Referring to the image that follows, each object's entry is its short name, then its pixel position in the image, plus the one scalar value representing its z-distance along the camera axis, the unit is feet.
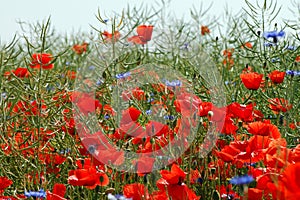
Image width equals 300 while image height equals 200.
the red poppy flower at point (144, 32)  13.50
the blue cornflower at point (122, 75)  12.11
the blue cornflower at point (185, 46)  17.96
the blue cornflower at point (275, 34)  12.84
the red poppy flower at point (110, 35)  11.96
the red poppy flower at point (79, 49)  23.33
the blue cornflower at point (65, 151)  11.59
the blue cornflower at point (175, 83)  12.29
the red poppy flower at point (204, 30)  21.95
